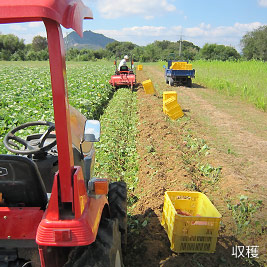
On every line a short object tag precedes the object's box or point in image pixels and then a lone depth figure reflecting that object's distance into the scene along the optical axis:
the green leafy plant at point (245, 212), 3.90
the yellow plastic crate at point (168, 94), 10.23
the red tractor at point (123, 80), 16.25
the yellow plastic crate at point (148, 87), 14.47
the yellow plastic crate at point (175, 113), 9.79
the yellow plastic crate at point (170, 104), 9.78
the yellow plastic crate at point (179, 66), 18.86
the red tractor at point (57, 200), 1.46
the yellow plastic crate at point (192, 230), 3.33
